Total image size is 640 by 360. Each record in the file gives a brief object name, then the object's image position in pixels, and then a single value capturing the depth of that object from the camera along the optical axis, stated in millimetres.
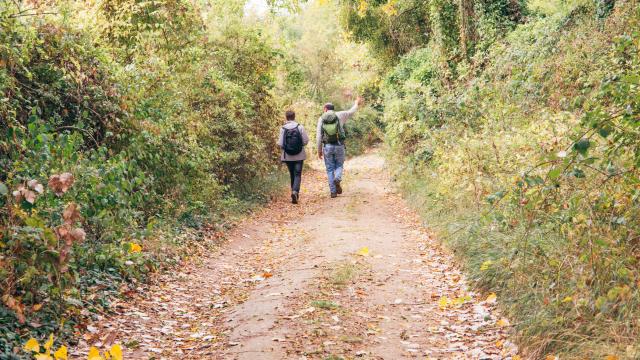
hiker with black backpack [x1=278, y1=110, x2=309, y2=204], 13633
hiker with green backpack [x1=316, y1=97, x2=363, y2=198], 14141
